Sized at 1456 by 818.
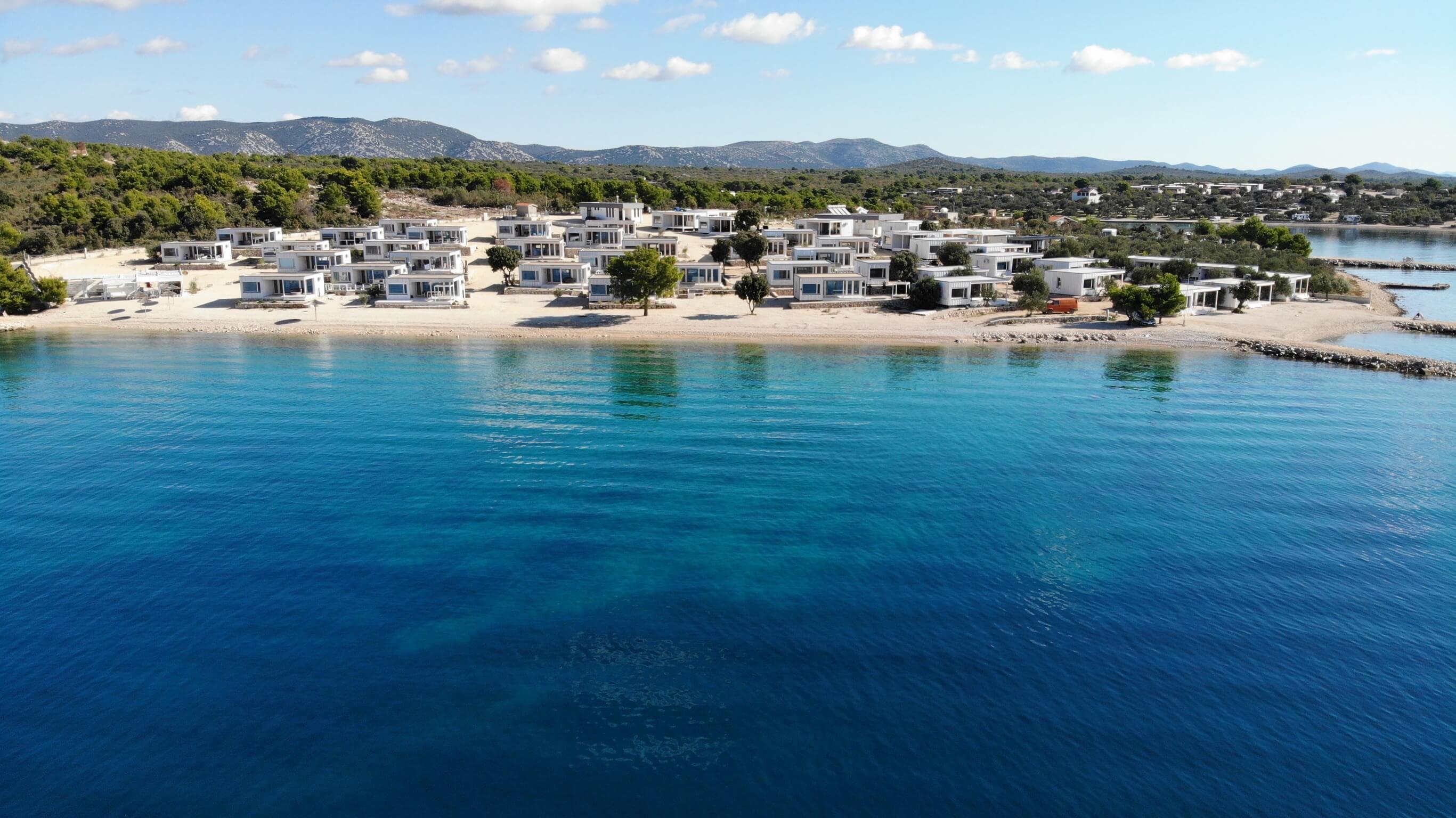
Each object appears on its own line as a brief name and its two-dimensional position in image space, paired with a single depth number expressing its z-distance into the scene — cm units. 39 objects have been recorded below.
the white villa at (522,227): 10000
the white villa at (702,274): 8706
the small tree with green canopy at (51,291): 7938
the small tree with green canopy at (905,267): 8306
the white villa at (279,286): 8144
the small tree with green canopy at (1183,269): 8394
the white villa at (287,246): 8862
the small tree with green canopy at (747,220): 10456
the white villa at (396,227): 10156
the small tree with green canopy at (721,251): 9038
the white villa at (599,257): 8875
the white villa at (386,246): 9112
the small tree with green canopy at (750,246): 8981
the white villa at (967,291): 7950
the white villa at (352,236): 9638
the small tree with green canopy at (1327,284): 8825
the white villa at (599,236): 9394
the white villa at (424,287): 8062
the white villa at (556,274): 8581
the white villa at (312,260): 8438
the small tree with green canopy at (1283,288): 8631
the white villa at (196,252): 9188
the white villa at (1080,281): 8231
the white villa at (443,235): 9625
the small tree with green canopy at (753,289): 7662
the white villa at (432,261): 8462
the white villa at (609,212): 10919
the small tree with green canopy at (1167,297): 7331
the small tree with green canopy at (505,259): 8469
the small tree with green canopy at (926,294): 7831
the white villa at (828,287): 8119
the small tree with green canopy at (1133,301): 7281
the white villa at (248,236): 9756
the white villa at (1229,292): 8031
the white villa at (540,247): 9219
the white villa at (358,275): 8450
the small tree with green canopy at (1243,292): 7925
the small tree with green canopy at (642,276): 7362
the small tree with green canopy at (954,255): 8900
